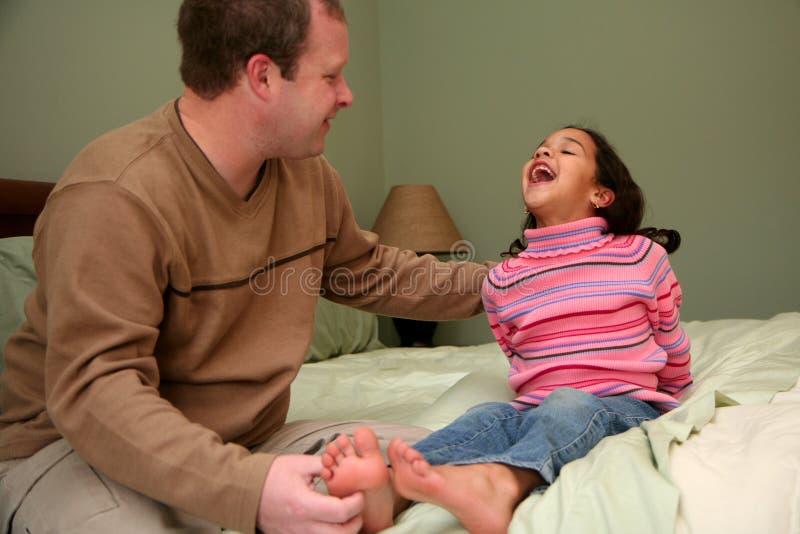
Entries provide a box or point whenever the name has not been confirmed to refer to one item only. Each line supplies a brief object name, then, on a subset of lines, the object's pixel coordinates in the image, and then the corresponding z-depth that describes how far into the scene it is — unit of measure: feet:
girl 2.81
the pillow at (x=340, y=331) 7.73
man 2.73
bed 2.54
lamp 9.97
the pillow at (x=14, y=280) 4.66
